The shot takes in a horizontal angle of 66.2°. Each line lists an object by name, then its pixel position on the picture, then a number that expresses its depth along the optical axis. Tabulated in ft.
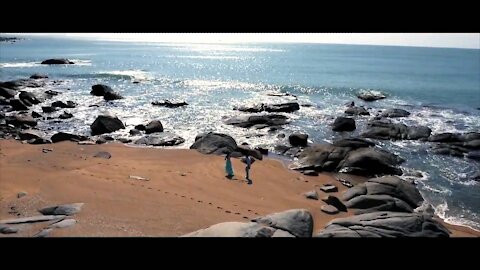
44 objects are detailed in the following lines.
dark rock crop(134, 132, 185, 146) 72.54
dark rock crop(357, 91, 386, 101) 143.43
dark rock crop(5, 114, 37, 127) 81.51
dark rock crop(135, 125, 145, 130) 83.26
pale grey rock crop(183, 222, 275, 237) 24.41
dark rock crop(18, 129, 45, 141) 70.00
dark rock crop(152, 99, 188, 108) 117.10
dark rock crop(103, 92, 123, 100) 122.42
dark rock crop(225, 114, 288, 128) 91.35
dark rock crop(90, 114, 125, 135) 79.61
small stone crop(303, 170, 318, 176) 58.23
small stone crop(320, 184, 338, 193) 51.55
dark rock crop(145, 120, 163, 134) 81.20
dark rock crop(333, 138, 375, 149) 67.87
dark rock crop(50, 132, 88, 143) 70.18
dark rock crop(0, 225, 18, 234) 27.73
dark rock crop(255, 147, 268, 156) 69.96
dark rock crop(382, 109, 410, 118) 108.23
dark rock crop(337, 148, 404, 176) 59.67
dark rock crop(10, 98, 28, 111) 100.76
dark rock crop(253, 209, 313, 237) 29.43
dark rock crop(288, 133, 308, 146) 75.61
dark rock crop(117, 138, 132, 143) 73.52
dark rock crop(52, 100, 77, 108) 105.70
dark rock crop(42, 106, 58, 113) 98.02
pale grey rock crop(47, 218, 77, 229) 30.19
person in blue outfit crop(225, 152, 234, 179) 54.49
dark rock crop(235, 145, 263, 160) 65.82
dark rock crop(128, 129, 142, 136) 79.29
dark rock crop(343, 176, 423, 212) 43.70
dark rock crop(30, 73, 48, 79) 164.55
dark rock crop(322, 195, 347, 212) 44.01
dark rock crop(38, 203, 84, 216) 33.73
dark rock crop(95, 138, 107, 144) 71.30
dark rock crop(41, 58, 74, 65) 244.83
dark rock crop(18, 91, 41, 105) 105.30
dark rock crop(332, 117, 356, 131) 90.84
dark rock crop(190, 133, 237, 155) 66.03
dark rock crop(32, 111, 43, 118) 92.32
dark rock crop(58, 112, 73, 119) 92.75
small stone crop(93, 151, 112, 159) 60.90
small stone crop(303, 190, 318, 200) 48.13
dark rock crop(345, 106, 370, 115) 111.14
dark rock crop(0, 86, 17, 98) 114.56
